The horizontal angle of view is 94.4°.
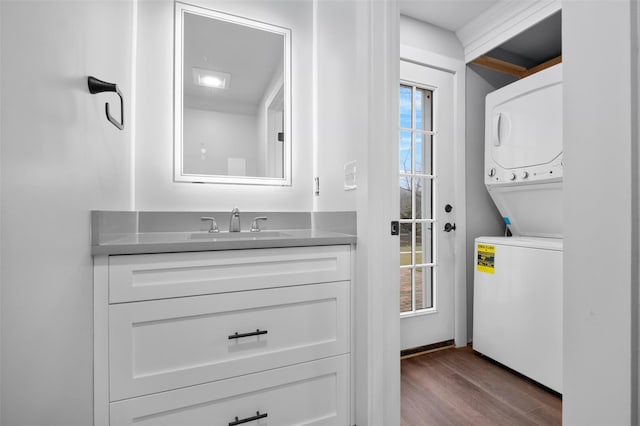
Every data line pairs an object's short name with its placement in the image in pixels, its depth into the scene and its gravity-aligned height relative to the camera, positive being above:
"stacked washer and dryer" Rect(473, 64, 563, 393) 1.62 -0.16
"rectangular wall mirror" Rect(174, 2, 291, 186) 1.60 +0.65
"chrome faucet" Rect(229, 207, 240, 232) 1.55 -0.04
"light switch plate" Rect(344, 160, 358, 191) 1.29 +0.17
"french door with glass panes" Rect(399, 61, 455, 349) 2.10 +0.08
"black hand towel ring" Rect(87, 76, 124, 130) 0.87 +0.38
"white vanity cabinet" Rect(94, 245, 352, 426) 0.95 -0.45
